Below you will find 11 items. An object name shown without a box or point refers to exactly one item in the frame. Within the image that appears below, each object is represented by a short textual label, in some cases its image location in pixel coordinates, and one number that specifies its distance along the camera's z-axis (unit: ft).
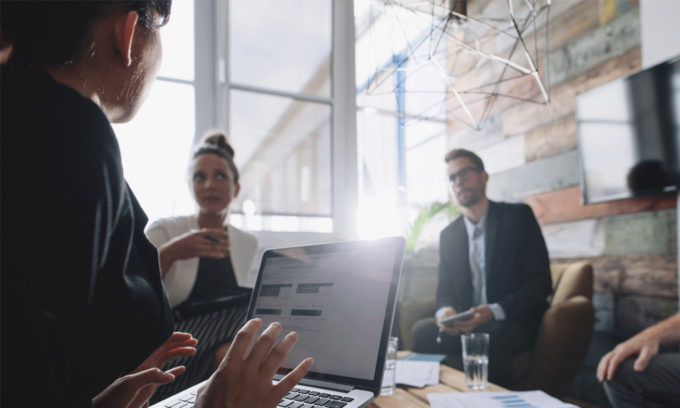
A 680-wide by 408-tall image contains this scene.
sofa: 6.43
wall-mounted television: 6.85
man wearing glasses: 6.75
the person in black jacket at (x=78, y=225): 1.20
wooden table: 3.58
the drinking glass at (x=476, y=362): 4.12
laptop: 2.49
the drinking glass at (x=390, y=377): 3.85
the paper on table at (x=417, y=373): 4.17
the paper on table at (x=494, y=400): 3.27
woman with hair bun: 5.45
